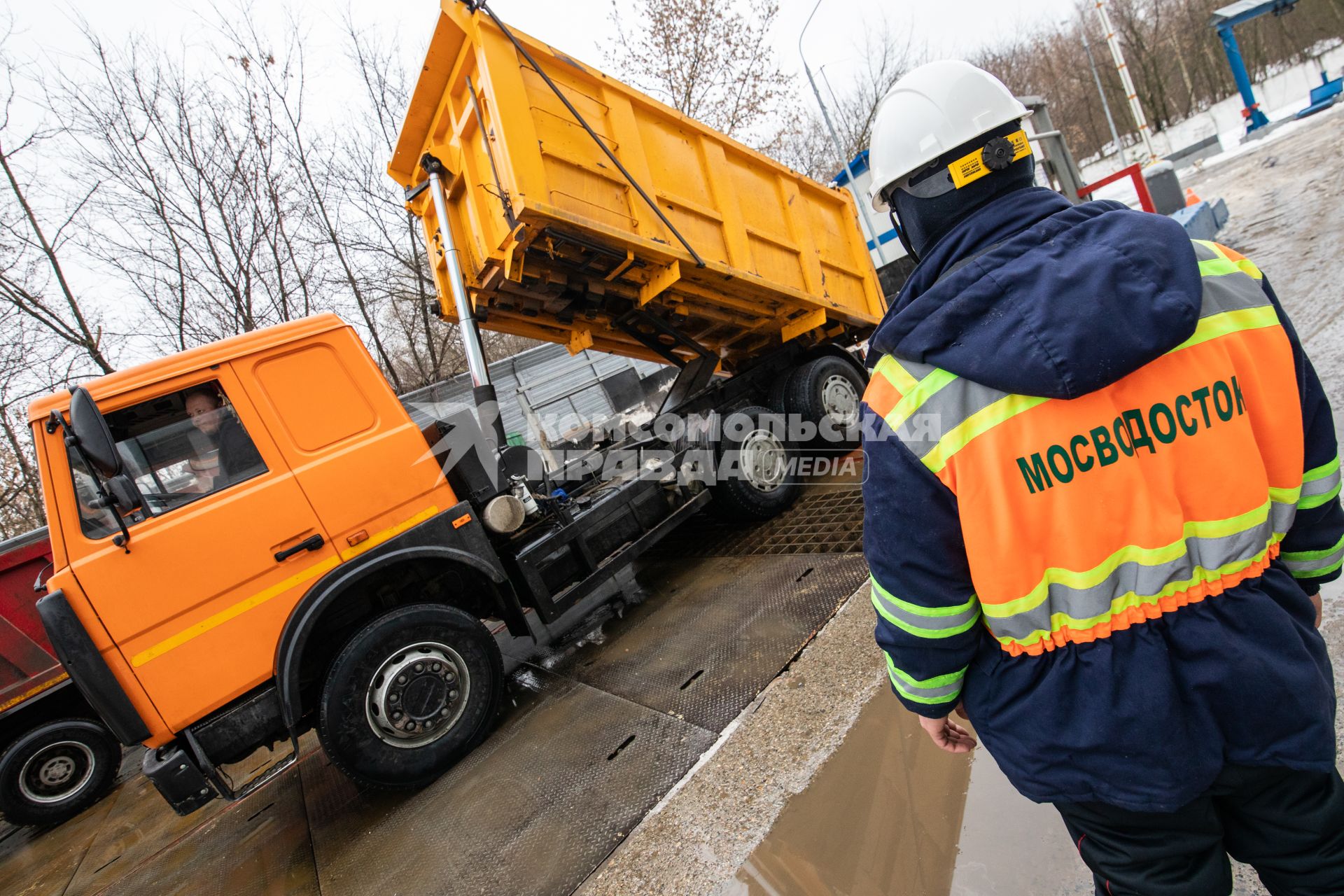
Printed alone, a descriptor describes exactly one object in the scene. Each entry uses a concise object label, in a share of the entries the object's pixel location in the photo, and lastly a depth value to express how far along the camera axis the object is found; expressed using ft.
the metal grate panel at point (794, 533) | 13.83
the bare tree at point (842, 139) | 68.90
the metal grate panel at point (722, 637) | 9.87
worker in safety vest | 3.05
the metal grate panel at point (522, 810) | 7.84
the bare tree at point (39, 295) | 26.71
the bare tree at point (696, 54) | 49.88
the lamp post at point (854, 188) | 37.09
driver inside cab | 9.78
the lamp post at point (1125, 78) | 47.60
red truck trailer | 16.60
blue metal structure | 45.57
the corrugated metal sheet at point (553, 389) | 47.44
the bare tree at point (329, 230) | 34.14
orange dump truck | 9.00
